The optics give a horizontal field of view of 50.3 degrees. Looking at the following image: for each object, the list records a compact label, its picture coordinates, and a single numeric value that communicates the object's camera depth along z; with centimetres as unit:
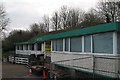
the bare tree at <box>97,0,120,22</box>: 2429
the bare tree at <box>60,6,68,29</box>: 3502
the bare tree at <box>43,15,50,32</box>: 3974
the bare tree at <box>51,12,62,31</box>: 3611
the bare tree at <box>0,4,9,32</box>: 2857
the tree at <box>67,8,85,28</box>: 3350
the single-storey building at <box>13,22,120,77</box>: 557
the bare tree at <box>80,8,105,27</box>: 2209
